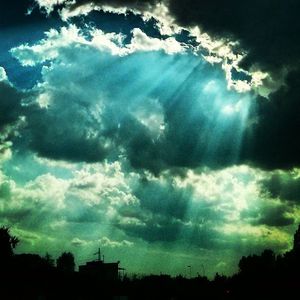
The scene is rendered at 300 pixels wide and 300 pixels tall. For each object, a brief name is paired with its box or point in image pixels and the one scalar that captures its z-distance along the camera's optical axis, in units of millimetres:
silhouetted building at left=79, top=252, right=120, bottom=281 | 98269
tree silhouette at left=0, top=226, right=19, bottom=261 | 58188
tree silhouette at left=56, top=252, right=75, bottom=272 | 131800
